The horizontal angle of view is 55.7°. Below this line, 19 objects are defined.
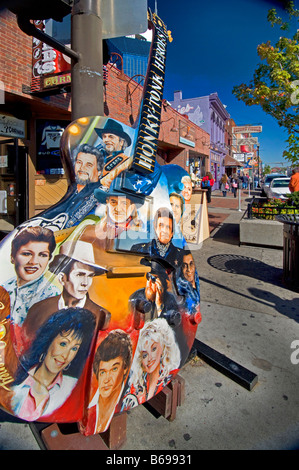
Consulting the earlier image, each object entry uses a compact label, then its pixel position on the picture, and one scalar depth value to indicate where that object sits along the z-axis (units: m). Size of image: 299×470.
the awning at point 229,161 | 31.88
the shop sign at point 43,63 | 5.77
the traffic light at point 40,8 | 1.83
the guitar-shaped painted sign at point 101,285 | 1.32
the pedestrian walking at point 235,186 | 22.78
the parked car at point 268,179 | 22.16
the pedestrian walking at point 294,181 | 7.76
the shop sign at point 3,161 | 6.82
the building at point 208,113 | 25.42
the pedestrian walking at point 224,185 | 20.52
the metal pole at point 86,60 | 2.03
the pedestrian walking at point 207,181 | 9.74
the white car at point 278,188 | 14.71
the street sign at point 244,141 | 18.86
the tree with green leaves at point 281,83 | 6.68
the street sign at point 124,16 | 2.23
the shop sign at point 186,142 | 15.67
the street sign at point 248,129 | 24.06
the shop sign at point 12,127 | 6.39
